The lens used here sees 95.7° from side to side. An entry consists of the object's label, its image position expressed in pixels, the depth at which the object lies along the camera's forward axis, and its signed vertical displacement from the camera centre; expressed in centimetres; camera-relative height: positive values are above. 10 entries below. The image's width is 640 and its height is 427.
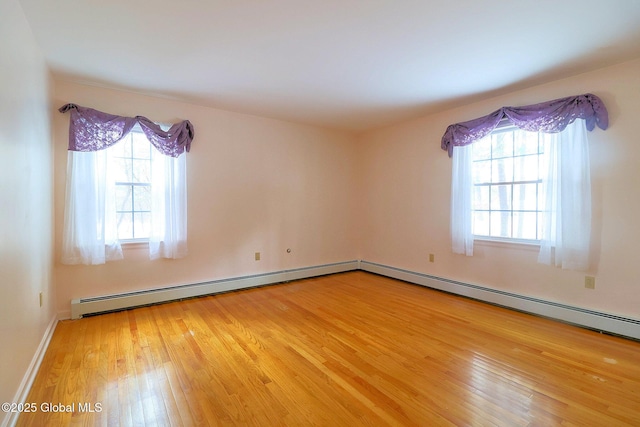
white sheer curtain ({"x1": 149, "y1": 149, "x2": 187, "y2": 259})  347 +2
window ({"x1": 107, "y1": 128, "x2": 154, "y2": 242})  336 +29
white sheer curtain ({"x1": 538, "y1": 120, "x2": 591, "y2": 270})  284 +10
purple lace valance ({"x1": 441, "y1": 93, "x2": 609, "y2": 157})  278 +100
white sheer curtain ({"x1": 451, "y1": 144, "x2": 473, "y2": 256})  375 +10
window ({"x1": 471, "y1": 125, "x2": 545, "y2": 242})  327 +30
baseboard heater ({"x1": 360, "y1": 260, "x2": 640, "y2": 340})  266 -106
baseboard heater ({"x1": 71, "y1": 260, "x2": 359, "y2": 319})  313 -105
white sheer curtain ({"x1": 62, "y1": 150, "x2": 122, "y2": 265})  300 -2
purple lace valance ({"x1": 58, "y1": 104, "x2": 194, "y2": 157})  302 +88
